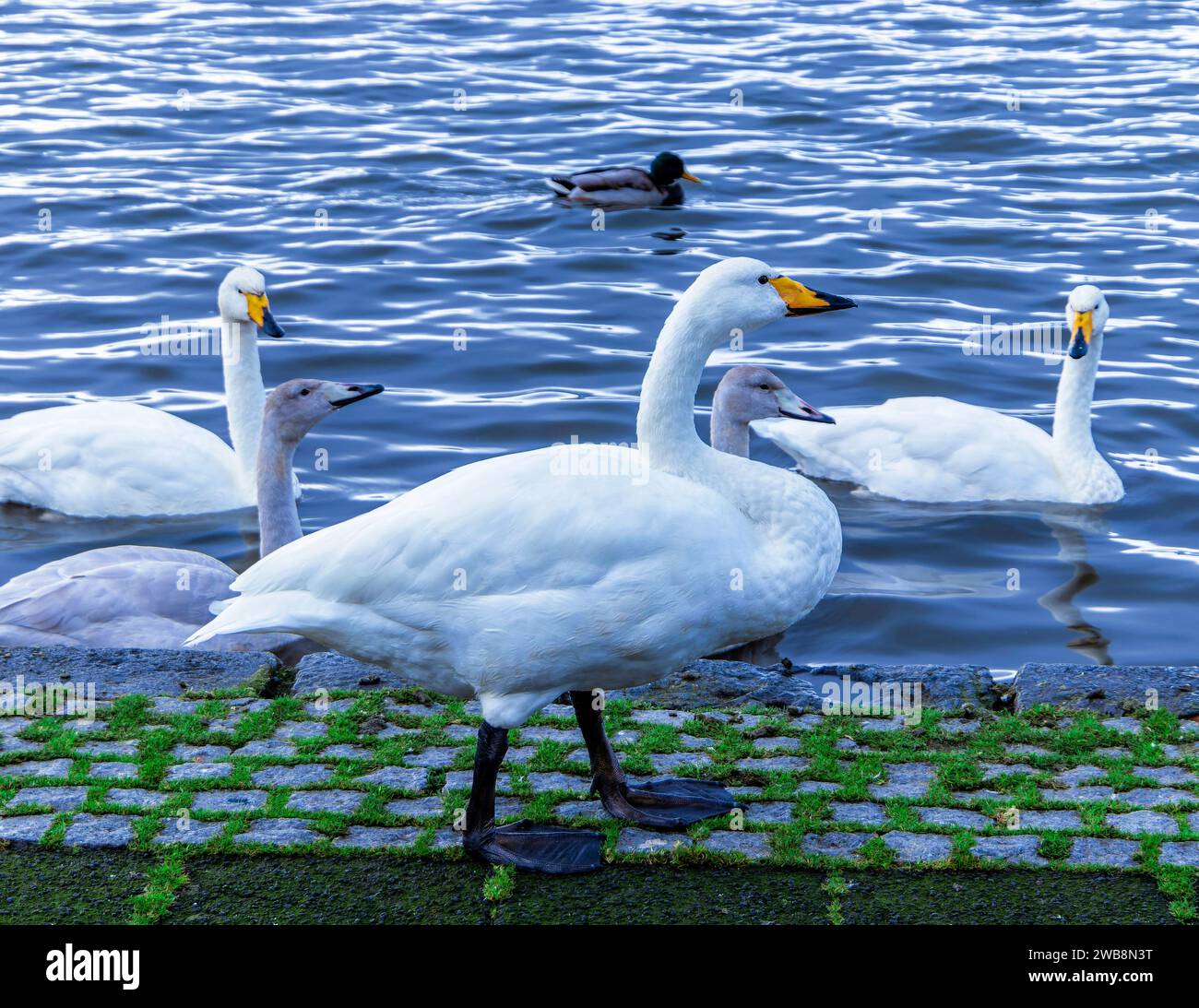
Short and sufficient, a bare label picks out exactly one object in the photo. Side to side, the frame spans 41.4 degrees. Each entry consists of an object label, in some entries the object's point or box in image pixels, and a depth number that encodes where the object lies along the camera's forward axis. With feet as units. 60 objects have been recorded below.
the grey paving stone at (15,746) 18.84
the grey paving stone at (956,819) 17.06
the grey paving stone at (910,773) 18.40
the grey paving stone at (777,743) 19.36
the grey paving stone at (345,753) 18.79
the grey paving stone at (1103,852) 16.10
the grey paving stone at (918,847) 16.25
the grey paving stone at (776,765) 18.74
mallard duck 57.52
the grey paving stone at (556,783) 18.33
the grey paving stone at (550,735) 19.70
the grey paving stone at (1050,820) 17.03
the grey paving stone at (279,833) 16.49
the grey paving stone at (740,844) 16.42
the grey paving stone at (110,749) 18.79
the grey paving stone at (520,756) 19.12
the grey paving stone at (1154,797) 17.57
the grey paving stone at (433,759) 18.78
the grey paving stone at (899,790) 17.88
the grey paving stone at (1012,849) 16.20
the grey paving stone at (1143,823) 16.79
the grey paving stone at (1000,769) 18.51
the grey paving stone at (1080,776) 18.28
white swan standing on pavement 15.88
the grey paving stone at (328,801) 17.33
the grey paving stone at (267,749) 18.94
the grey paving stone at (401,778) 18.10
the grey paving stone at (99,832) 16.30
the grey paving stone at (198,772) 18.06
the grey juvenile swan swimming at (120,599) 24.75
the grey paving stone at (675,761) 19.04
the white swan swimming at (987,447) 34.32
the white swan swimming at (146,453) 32.89
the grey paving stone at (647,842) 16.55
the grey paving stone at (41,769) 18.17
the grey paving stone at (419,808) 17.33
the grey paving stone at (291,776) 18.01
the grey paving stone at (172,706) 20.30
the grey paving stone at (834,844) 16.38
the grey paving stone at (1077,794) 17.70
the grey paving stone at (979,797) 17.70
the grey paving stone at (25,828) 16.40
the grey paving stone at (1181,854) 15.93
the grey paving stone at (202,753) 18.78
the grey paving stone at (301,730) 19.54
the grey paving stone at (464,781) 18.13
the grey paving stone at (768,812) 17.26
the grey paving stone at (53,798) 17.22
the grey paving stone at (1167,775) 18.20
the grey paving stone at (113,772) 18.02
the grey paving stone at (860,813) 17.17
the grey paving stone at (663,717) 20.51
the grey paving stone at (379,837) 16.52
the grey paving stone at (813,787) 17.95
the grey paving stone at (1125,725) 19.96
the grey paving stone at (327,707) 20.26
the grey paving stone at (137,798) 17.30
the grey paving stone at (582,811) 17.58
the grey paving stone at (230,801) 17.30
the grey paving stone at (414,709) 20.57
